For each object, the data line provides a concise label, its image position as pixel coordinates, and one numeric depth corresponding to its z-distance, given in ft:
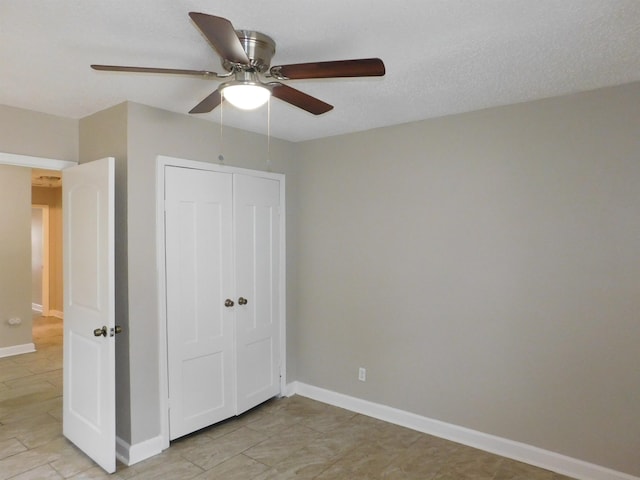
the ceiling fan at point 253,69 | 4.77
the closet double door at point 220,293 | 9.96
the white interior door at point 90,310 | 8.72
